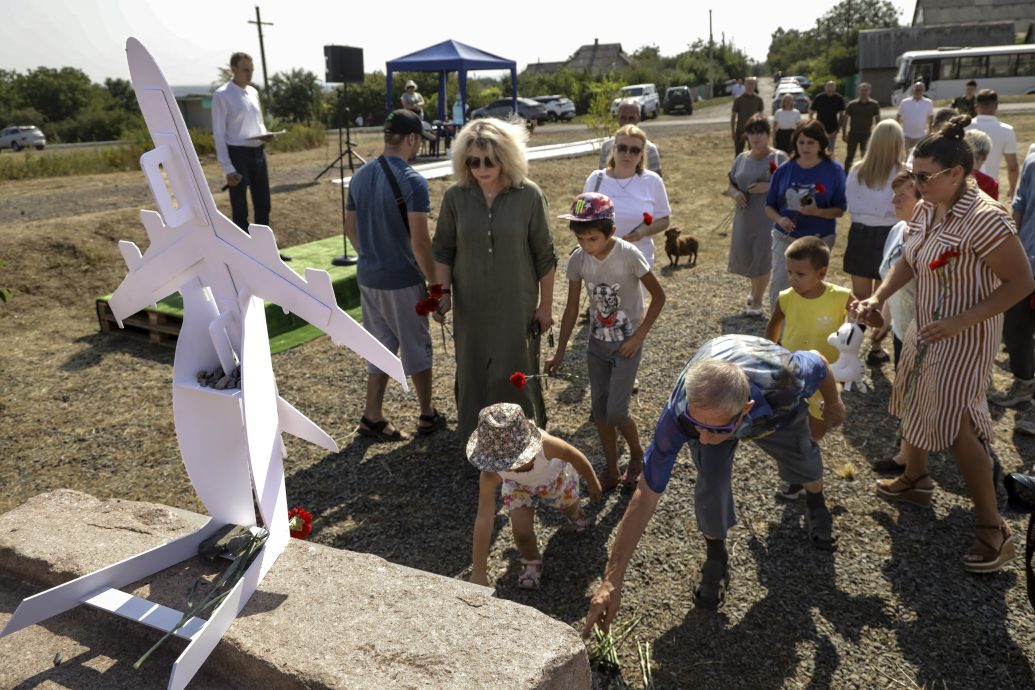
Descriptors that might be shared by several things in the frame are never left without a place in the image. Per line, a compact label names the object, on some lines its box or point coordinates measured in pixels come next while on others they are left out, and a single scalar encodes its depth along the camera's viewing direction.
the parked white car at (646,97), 30.50
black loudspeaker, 10.81
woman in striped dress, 2.93
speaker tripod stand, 7.50
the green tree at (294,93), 46.31
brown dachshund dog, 8.35
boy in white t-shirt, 3.51
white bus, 27.53
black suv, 32.22
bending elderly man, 2.31
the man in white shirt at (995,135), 6.32
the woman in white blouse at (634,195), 4.84
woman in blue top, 5.10
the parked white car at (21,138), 31.25
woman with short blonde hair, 3.45
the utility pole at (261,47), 32.78
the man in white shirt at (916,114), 10.97
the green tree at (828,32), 80.62
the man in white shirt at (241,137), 6.80
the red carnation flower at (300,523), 3.12
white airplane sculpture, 2.60
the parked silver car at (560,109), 31.86
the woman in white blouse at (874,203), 4.97
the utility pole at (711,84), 48.48
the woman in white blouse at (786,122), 11.58
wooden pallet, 6.07
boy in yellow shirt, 3.81
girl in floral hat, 2.88
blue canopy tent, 17.41
